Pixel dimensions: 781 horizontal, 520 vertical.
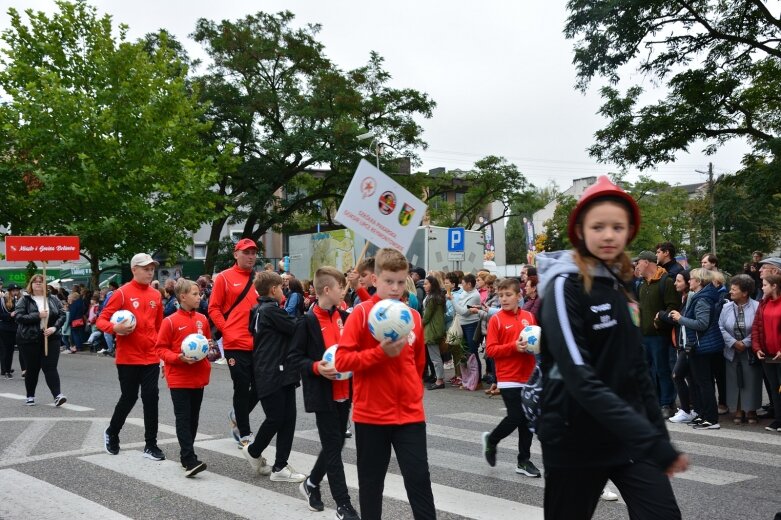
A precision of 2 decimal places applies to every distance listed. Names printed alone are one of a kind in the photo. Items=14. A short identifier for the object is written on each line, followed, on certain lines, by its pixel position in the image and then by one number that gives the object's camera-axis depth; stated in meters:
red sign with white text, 18.41
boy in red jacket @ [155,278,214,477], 6.60
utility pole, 48.36
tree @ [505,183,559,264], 90.25
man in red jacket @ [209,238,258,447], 7.26
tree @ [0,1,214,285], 24.64
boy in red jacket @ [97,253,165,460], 7.27
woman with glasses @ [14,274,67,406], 11.48
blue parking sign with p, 21.45
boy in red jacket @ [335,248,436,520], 4.07
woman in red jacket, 8.77
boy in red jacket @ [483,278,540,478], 6.36
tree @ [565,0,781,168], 18.84
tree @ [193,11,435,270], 34.06
